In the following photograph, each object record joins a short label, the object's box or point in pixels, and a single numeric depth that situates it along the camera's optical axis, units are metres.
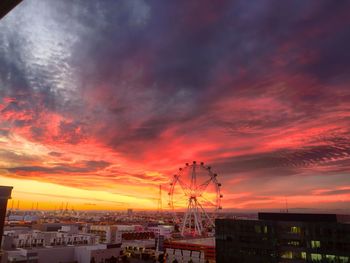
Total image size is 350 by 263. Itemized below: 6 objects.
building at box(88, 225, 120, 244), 171.62
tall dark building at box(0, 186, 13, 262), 38.88
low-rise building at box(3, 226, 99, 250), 104.94
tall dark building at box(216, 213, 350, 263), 72.19
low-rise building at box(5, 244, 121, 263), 86.69
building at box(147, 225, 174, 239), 197.24
